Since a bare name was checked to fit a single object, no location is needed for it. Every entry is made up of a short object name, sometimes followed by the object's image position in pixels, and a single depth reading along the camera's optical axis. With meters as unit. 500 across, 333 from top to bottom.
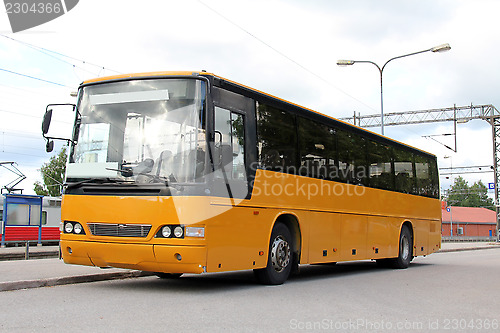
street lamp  25.33
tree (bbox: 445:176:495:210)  158.38
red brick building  99.50
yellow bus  8.98
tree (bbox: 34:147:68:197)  68.49
